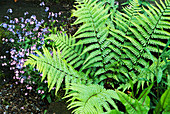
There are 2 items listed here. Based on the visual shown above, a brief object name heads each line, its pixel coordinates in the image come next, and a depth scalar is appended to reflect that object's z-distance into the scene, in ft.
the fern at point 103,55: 6.70
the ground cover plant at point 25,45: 8.41
